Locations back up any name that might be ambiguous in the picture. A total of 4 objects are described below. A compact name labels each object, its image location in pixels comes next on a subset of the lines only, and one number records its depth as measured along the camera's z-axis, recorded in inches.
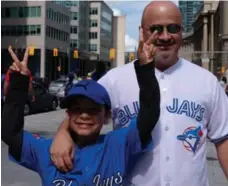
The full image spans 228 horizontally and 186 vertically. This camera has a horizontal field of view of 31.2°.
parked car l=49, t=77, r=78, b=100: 880.5
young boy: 72.0
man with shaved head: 76.4
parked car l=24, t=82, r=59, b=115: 623.1
